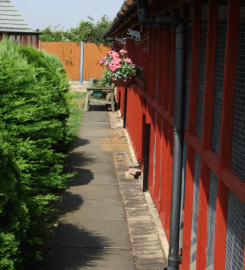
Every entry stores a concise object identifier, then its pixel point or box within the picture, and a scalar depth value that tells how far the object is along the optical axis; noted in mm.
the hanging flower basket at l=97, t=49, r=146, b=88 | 7656
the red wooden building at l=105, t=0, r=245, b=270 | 2576
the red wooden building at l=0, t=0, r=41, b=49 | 13570
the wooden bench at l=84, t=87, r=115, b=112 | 16531
